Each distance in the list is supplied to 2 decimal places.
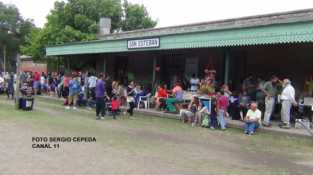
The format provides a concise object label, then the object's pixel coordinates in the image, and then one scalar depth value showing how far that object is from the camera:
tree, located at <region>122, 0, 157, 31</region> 40.34
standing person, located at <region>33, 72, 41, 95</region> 28.05
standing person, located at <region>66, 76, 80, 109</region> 19.47
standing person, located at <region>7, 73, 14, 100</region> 24.56
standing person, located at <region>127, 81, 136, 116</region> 17.91
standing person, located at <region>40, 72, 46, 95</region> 28.59
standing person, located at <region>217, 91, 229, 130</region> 14.51
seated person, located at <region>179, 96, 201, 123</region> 15.80
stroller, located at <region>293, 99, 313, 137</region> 14.95
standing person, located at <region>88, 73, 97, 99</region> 20.98
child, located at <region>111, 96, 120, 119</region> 16.59
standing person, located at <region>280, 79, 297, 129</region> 13.92
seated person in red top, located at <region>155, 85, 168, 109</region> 18.94
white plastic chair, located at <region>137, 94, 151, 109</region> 20.17
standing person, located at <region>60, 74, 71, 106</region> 22.75
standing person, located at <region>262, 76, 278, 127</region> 14.44
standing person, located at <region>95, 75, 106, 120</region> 16.11
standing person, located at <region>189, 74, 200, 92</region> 19.14
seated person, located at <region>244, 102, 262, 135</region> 13.75
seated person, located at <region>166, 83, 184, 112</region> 18.08
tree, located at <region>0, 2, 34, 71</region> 68.39
